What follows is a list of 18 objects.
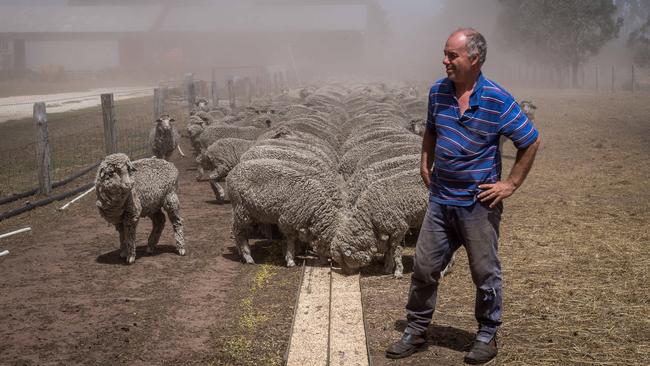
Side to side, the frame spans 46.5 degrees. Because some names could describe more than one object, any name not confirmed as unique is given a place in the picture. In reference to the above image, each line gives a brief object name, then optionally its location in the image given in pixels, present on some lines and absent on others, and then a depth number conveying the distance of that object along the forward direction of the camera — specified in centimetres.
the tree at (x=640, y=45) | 5922
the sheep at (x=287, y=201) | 866
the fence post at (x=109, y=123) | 1533
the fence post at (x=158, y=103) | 1926
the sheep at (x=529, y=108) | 2069
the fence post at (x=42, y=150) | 1338
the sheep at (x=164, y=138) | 1522
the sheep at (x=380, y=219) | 825
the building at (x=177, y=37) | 7006
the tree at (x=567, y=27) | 6138
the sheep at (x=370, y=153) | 1050
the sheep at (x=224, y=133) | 1491
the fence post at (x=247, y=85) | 3768
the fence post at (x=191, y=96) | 2362
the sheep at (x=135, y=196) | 816
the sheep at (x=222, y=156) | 1255
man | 539
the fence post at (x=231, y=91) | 2961
